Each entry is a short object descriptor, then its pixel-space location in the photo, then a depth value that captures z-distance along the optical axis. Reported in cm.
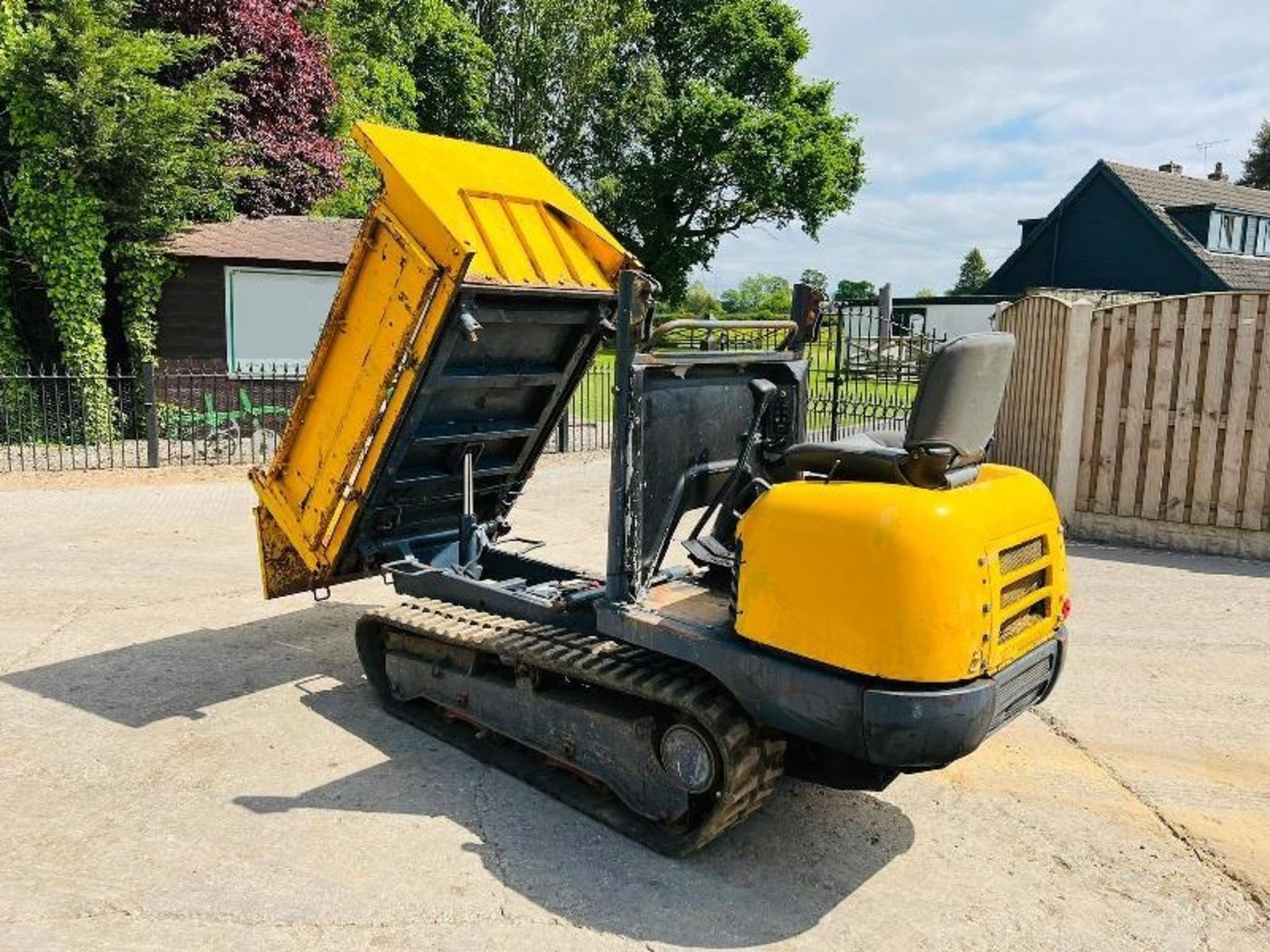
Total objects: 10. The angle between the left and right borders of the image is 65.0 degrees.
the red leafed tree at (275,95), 1733
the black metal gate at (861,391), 1415
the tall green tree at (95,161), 1358
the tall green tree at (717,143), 3538
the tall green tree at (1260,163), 4859
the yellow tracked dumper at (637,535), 321
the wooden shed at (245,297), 1541
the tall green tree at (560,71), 3288
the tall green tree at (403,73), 2269
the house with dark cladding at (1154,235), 3122
